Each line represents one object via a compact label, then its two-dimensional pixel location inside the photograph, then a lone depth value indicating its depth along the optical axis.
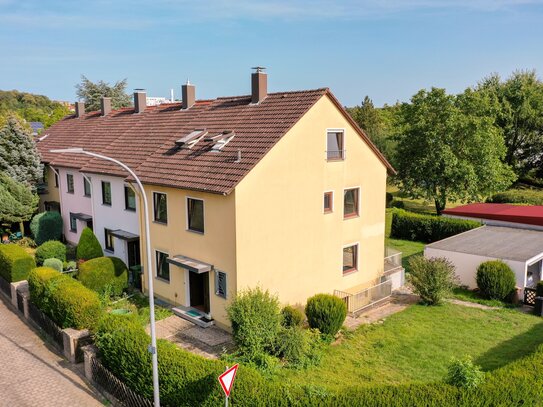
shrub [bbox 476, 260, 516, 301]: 21.39
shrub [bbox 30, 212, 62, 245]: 28.20
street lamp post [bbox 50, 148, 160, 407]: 11.40
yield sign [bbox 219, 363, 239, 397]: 9.79
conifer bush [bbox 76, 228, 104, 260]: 22.92
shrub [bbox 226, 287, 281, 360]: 14.75
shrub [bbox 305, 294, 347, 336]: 16.92
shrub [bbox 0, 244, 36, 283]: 21.05
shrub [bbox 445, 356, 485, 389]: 10.97
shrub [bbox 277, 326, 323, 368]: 15.02
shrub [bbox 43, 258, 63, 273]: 22.73
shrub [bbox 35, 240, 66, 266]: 24.22
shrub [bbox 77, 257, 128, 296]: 20.02
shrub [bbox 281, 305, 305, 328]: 17.13
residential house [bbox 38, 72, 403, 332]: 16.91
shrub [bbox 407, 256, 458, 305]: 20.80
